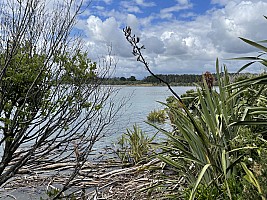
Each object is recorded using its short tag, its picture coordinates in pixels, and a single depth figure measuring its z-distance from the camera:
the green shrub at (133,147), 5.46
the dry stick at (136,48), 3.23
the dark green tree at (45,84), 2.97
